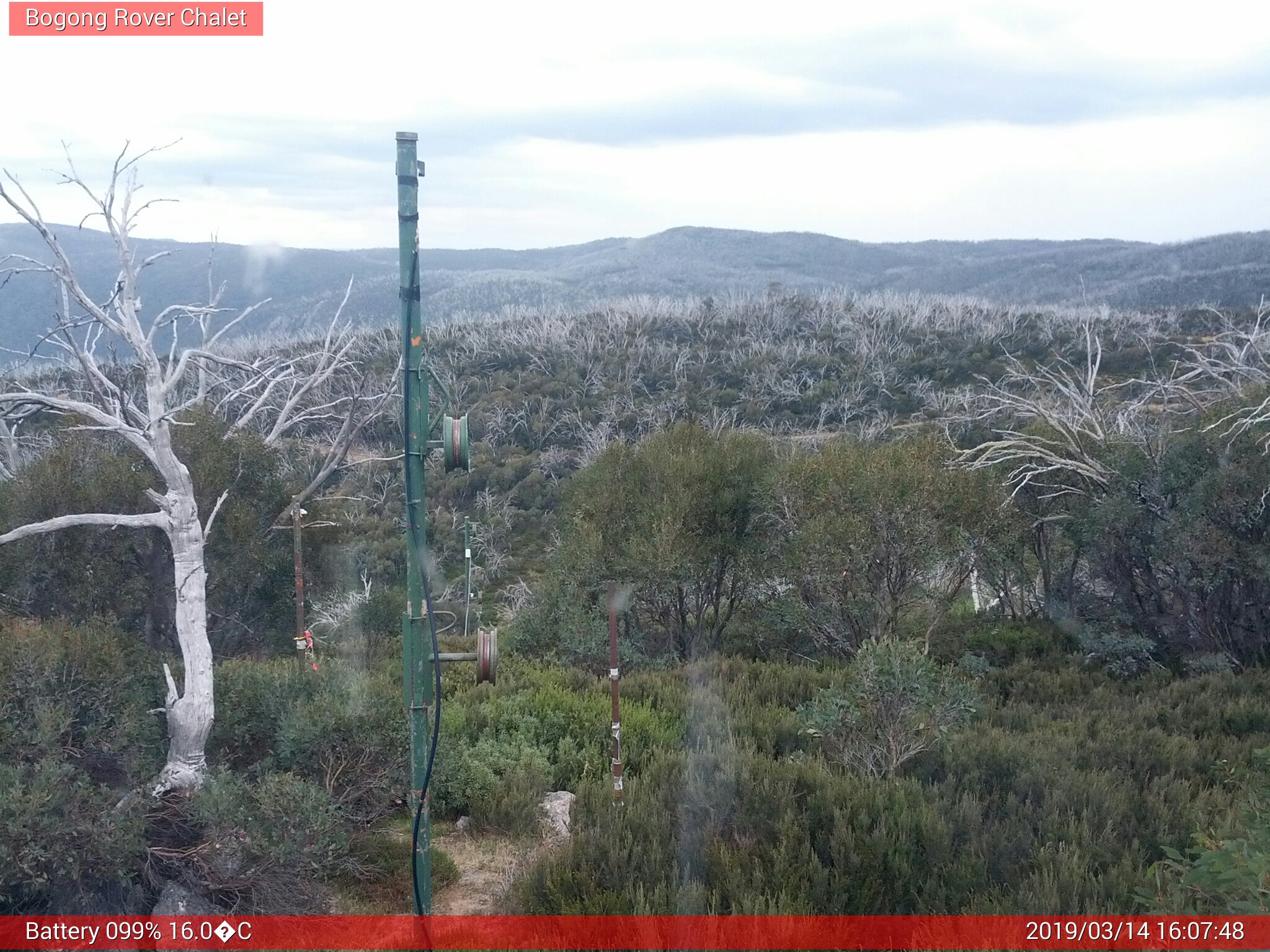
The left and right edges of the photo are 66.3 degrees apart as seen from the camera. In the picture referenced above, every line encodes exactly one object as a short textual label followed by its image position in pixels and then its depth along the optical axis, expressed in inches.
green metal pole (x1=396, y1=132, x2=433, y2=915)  179.5
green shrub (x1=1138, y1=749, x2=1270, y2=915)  141.1
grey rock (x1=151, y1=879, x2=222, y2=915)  217.9
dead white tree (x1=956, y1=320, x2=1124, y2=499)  540.4
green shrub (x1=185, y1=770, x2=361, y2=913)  224.1
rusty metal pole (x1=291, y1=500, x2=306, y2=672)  362.6
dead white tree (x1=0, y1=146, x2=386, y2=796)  237.9
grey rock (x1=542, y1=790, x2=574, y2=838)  279.3
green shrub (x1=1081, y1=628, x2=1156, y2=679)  493.7
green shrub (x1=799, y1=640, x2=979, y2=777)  290.8
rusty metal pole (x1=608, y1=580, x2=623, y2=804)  274.5
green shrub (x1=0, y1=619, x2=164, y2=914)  206.1
